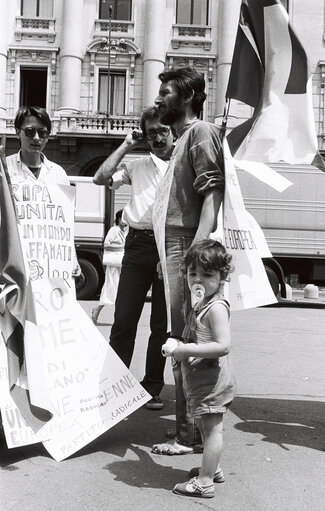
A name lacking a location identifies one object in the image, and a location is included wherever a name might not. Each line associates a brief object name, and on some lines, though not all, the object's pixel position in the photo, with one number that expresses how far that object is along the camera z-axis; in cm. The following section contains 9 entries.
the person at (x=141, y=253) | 439
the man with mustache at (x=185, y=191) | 350
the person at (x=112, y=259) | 1034
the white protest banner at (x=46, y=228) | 386
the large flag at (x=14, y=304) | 352
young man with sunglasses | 402
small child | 300
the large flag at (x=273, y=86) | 403
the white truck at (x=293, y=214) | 1736
